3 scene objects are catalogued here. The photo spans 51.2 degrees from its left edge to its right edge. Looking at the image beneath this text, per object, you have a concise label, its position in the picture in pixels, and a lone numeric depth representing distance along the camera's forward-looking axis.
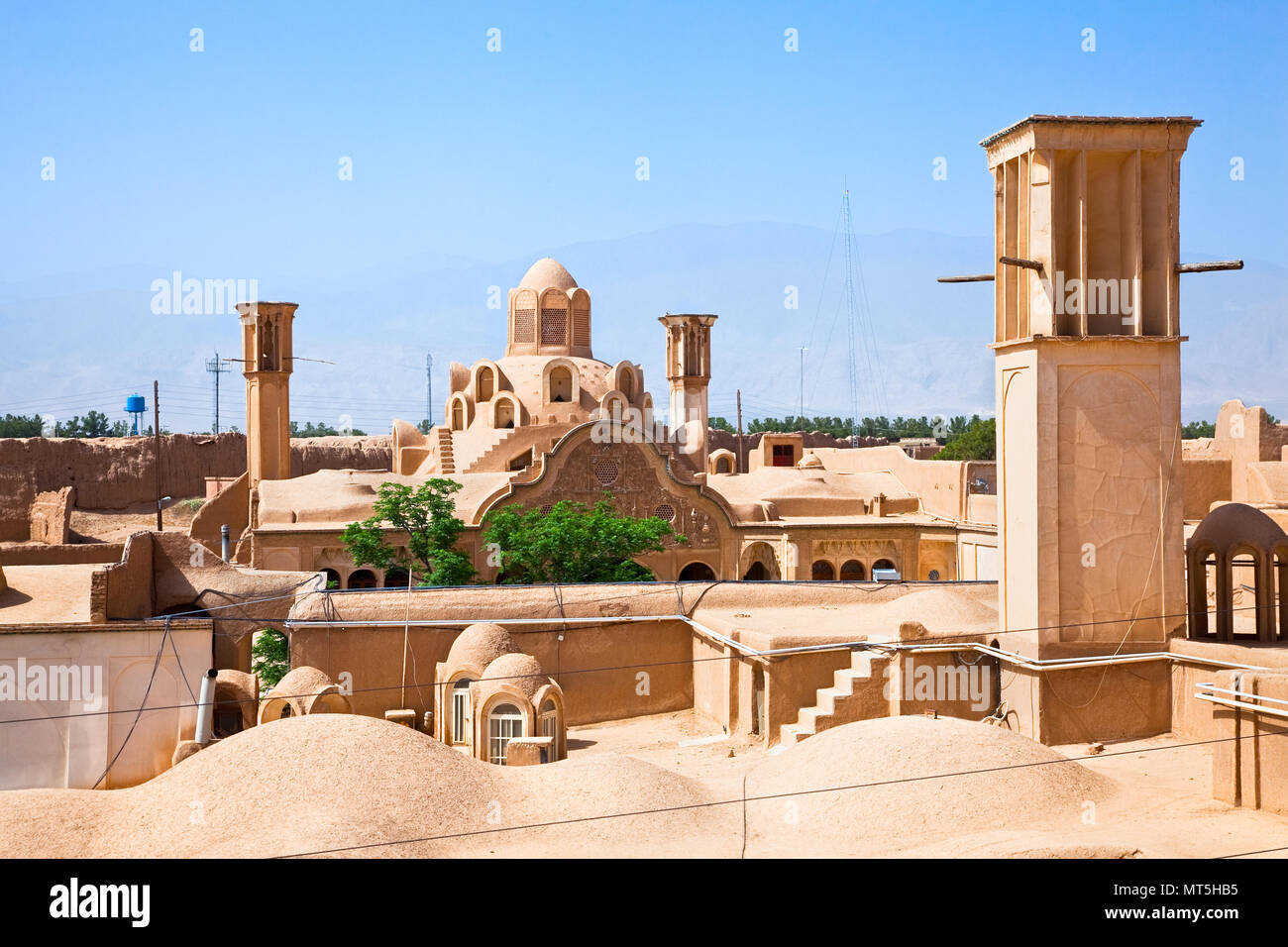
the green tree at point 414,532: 31.91
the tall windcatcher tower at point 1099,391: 17.47
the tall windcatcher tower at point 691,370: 44.16
